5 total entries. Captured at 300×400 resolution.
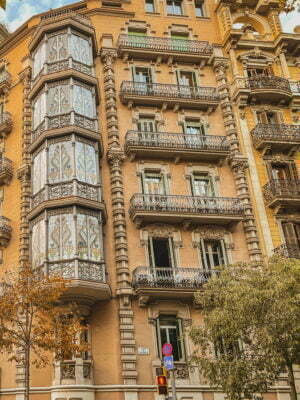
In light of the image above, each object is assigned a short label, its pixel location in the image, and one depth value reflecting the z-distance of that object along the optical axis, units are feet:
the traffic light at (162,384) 47.60
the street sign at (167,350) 51.67
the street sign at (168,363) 50.39
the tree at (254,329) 57.31
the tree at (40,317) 60.39
